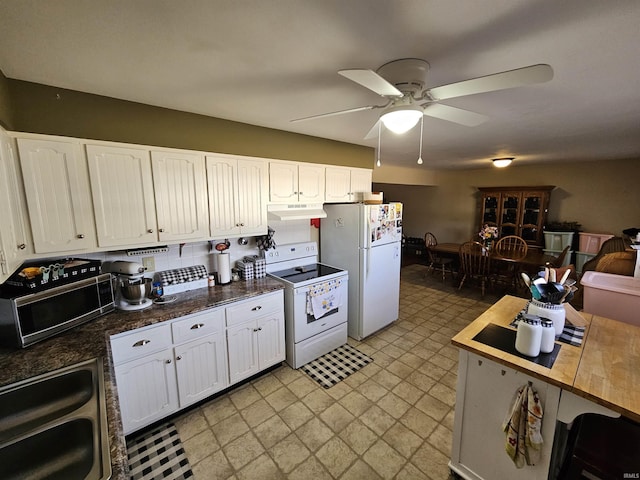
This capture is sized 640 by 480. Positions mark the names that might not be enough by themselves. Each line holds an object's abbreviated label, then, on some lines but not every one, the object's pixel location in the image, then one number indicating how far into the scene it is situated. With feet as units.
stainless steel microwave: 4.83
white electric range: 8.83
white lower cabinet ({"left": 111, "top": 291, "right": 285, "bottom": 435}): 6.10
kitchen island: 3.96
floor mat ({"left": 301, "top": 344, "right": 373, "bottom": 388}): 8.63
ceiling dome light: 15.02
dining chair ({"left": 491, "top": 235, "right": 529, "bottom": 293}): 14.62
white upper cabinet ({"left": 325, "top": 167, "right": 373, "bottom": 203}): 10.38
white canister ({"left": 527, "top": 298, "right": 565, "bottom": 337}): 5.01
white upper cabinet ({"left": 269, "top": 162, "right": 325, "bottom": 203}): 8.84
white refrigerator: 10.28
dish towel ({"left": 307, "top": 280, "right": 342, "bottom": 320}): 8.98
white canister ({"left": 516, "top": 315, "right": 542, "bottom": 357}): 4.52
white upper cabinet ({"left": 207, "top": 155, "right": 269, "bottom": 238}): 7.64
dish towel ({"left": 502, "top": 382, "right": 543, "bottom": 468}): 4.20
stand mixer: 6.58
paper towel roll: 8.58
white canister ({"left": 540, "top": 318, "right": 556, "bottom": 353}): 4.66
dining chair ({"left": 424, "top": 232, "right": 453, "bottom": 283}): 18.13
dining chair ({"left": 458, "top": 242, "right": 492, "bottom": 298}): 15.11
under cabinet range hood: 8.80
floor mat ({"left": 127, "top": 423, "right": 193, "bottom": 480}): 5.67
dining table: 13.76
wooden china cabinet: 17.76
